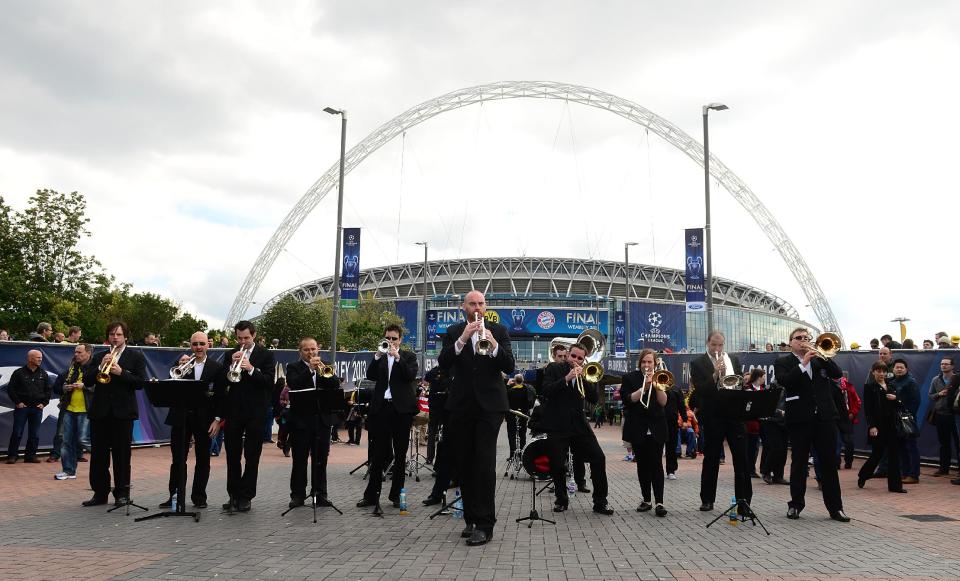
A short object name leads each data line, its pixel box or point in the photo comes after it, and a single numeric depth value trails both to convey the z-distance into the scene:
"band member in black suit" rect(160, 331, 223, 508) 8.61
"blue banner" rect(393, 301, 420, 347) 104.44
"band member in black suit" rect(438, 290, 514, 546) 7.20
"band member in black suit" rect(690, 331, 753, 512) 8.71
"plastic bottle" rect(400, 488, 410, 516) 9.04
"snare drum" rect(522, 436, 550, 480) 9.83
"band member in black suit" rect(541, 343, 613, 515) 9.23
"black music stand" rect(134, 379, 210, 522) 8.24
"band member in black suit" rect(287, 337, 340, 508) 9.27
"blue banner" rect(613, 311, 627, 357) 61.47
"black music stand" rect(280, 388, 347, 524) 9.00
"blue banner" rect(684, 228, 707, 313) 24.11
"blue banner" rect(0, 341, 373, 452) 13.77
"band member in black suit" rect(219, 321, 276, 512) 8.84
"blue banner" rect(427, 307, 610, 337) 99.38
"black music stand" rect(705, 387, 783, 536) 8.46
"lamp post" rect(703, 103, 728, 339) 23.20
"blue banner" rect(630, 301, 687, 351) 102.56
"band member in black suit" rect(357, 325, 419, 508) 9.14
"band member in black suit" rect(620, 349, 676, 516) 9.30
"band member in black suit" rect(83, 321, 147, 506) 9.08
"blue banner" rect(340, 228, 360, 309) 26.45
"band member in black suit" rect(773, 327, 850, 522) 8.84
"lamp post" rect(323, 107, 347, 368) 24.72
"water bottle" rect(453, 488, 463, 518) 8.78
